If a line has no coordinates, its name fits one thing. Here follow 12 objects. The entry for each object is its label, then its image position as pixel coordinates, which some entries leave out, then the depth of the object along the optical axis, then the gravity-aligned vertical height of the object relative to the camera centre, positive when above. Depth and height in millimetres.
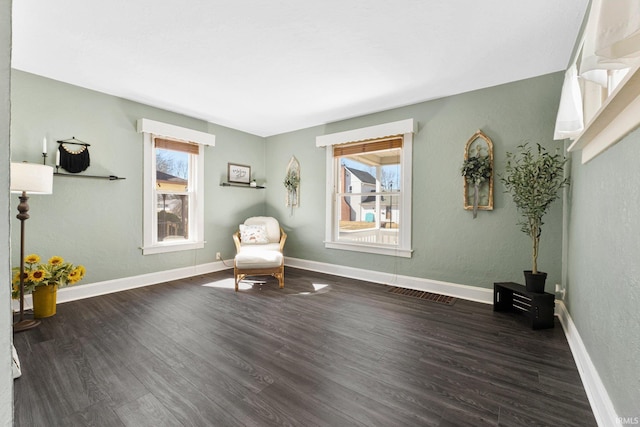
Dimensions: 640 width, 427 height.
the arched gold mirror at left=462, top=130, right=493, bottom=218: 3139 +442
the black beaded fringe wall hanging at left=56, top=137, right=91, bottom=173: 3066 +574
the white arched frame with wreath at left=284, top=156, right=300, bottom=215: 4906 +482
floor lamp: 2320 +181
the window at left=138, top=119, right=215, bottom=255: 3787 +307
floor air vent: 3201 -1034
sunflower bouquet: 2645 -666
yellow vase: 2678 -921
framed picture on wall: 4766 +626
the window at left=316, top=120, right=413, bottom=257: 3777 +317
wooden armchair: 3650 -582
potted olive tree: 2535 +221
